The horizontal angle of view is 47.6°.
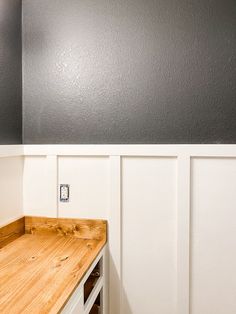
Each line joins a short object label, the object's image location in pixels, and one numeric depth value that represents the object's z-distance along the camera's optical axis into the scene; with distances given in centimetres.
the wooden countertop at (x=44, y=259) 100
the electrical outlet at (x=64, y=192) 170
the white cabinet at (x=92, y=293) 109
